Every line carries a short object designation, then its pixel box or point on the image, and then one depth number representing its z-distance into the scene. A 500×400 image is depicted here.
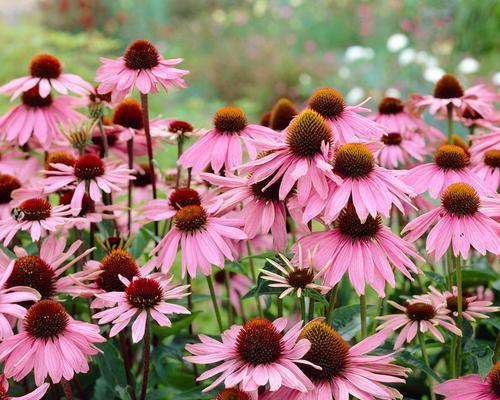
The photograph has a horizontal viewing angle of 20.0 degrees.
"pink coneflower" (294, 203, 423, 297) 0.95
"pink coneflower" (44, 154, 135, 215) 1.10
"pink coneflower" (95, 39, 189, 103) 1.10
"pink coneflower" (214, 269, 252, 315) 1.37
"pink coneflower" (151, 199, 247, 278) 1.01
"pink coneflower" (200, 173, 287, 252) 1.00
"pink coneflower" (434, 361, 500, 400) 0.96
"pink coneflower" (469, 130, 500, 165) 1.13
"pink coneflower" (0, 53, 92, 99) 1.22
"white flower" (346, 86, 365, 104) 4.91
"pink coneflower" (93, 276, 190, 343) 0.97
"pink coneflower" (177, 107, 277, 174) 1.07
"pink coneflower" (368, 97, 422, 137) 1.27
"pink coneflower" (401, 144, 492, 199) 1.07
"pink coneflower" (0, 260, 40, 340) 0.97
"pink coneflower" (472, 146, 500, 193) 1.14
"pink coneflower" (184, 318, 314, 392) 0.90
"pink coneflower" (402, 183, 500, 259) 0.98
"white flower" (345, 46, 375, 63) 4.81
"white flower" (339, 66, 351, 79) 5.84
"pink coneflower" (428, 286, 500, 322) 1.04
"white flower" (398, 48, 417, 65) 4.72
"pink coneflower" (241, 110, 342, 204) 0.96
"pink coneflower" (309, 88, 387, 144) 1.05
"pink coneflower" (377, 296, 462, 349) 1.03
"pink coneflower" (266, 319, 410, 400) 0.91
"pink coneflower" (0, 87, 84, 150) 1.22
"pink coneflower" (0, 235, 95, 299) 1.02
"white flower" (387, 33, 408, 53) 4.53
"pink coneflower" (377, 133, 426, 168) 1.24
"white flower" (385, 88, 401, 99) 4.46
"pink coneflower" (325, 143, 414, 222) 0.95
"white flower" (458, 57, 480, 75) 4.19
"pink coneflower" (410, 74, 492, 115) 1.24
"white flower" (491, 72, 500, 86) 3.12
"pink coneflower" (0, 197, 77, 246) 1.06
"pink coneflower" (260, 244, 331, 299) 0.96
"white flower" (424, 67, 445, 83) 3.98
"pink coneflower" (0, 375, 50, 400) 0.92
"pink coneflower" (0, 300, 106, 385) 0.95
